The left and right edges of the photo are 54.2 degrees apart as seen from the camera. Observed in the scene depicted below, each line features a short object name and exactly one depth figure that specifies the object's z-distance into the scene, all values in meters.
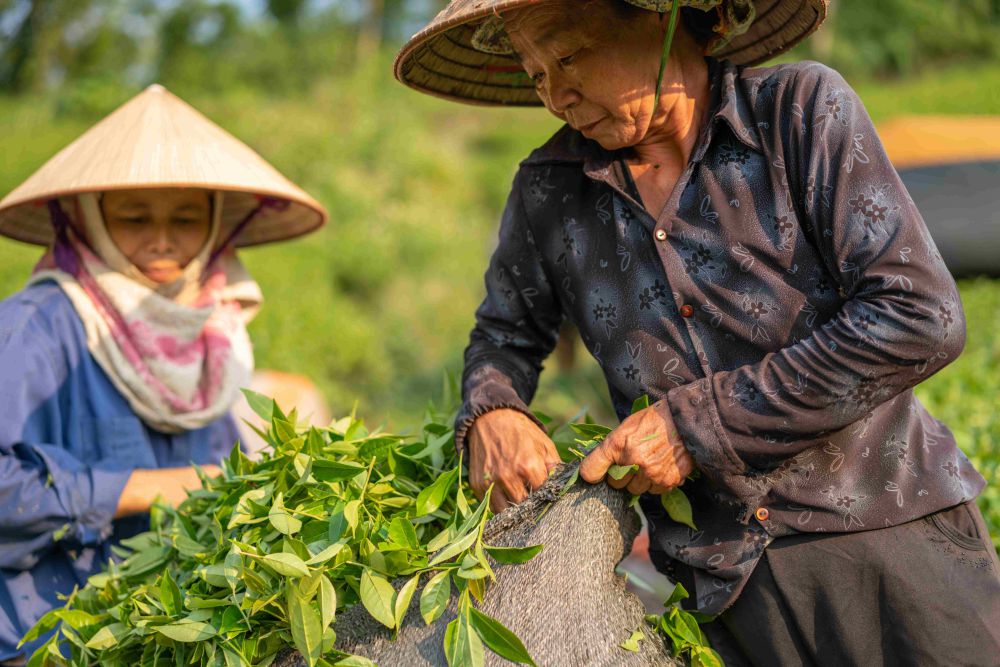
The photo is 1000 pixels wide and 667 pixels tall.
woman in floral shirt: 1.38
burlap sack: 1.45
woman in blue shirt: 2.13
